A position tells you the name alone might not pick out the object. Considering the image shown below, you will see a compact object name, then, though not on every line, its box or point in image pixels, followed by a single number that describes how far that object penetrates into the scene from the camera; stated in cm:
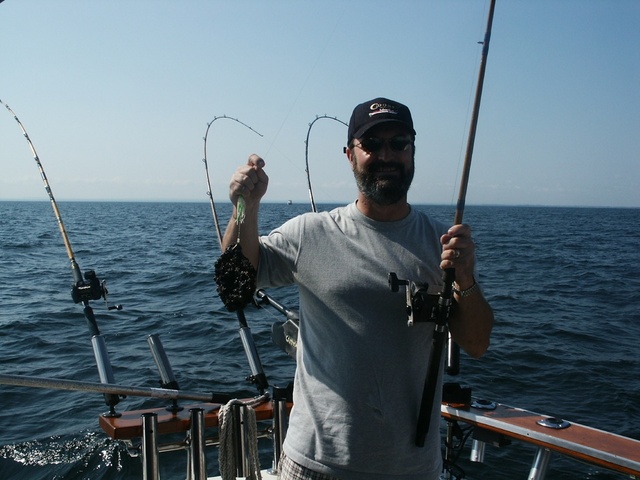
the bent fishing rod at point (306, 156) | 545
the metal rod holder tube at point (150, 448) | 290
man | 206
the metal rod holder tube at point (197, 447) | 299
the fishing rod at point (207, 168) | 502
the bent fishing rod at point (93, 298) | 318
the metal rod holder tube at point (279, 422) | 328
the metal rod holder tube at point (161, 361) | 340
